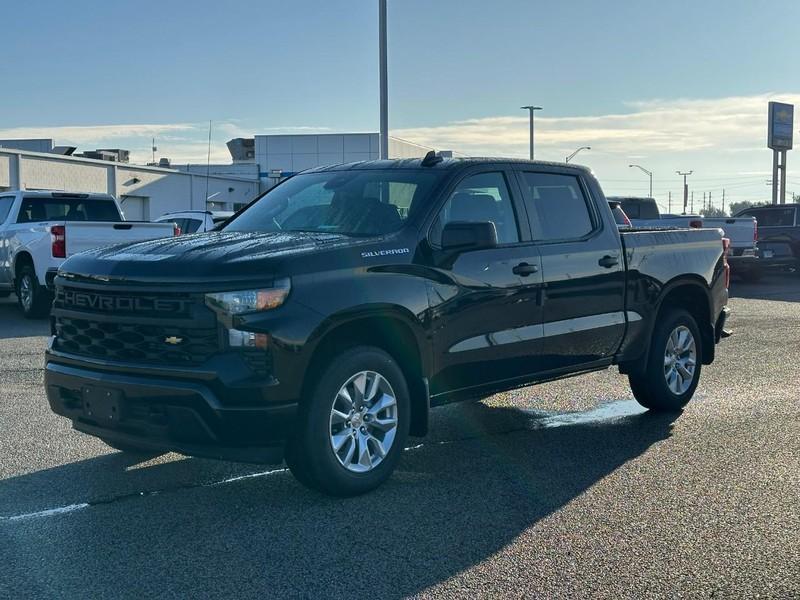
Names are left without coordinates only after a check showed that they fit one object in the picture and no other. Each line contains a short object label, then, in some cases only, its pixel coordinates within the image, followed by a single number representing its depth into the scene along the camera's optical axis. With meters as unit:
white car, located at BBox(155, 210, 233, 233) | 19.50
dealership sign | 52.28
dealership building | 34.38
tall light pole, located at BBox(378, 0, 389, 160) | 20.91
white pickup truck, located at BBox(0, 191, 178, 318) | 13.04
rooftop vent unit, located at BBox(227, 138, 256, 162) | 63.56
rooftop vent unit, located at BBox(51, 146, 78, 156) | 38.54
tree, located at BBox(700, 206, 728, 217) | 138.54
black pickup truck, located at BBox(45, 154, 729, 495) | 4.76
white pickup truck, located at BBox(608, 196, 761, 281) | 21.05
